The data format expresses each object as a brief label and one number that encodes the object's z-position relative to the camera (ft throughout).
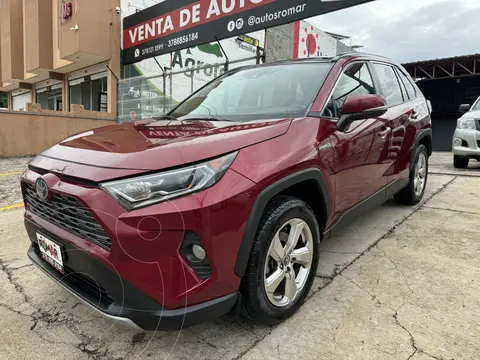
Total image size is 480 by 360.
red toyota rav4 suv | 5.20
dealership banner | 25.98
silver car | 22.98
